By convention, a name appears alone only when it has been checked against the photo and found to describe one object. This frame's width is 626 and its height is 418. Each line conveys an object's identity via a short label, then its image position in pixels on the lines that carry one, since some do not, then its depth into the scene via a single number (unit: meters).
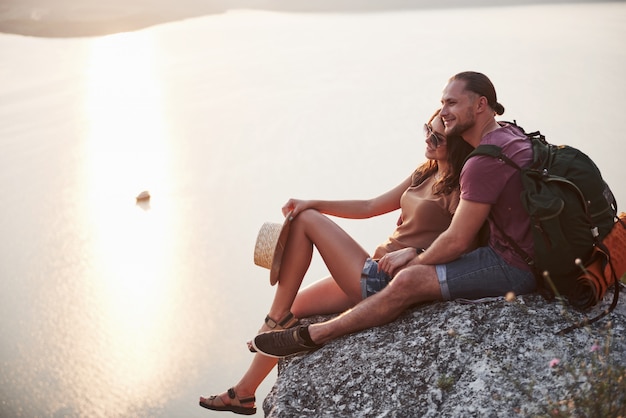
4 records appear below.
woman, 3.12
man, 2.75
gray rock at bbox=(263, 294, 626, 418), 2.58
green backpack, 2.69
